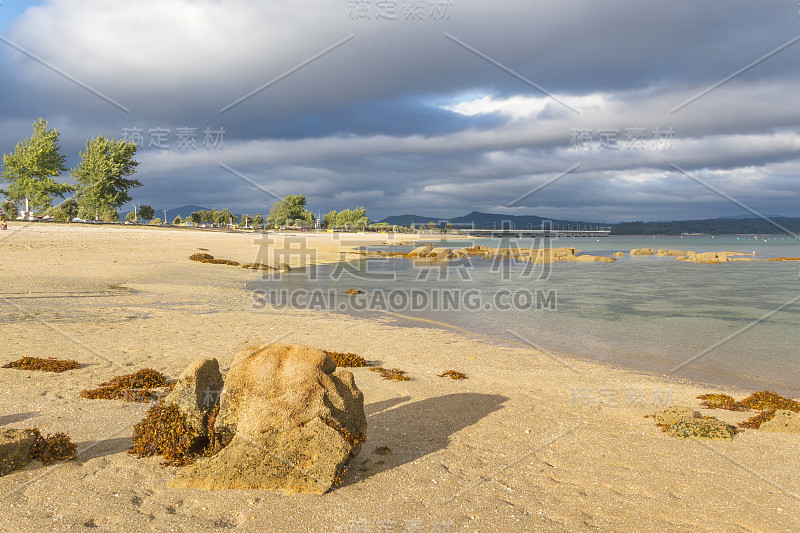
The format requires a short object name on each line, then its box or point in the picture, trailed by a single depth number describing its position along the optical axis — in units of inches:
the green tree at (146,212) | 4942.4
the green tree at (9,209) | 3422.2
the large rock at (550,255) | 3184.1
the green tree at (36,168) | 2974.9
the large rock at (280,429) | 263.3
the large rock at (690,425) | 367.9
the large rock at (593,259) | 3123.8
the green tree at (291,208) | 7694.9
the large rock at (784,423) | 385.1
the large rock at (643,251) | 3904.5
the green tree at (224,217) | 7381.9
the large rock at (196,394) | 291.3
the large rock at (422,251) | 3036.4
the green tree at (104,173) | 3452.3
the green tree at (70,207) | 3708.2
